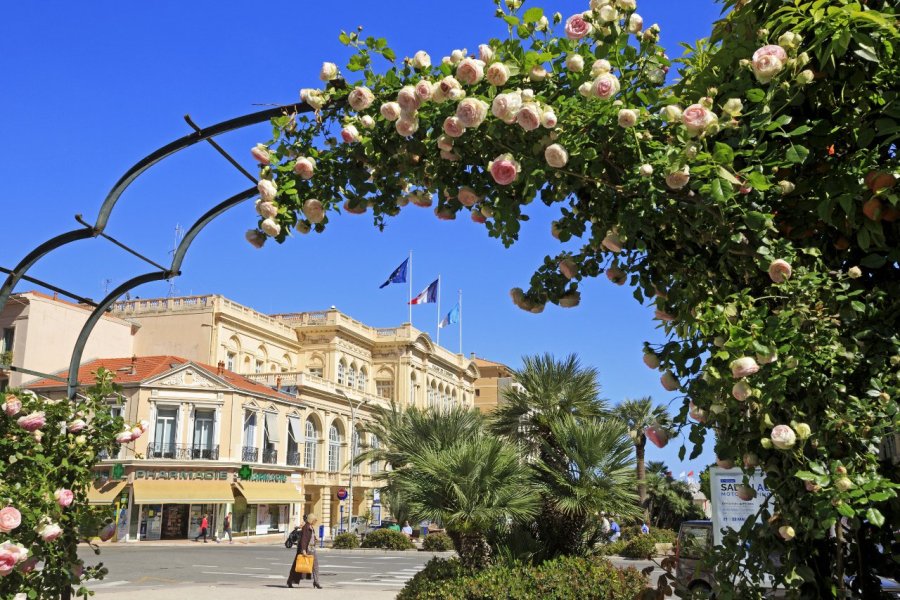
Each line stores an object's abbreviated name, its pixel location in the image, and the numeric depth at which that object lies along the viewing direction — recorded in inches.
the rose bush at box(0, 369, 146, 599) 215.6
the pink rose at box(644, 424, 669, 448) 125.4
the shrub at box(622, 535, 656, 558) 1057.5
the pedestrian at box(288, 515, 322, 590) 681.0
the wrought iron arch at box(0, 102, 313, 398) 204.4
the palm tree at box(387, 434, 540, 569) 407.5
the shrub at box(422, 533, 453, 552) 1340.7
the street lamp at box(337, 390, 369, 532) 2054.6
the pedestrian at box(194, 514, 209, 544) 1546.5
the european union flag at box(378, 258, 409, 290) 1973.4
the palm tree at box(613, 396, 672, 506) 1622.8
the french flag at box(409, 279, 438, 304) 2198.6
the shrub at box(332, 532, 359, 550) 1451.8
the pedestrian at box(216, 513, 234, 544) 1587.0
